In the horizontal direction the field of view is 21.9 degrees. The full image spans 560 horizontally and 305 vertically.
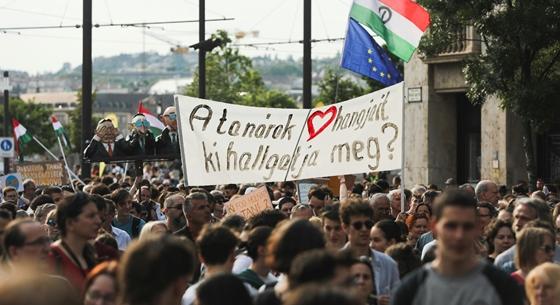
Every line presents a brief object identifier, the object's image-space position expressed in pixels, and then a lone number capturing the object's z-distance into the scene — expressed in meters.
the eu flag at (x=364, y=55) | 19.81
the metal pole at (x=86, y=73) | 28.91
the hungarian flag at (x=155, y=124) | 22.59
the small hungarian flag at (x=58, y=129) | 30.14
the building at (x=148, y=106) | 189.70
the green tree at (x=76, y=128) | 111.75
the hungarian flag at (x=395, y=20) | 19.91
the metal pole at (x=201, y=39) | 31.16
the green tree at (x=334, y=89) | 66.69
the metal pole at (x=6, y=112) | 41.05
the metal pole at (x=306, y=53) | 29.30
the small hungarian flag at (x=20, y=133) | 37.19
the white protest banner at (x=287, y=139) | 16.02
